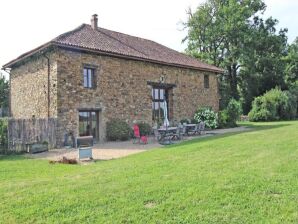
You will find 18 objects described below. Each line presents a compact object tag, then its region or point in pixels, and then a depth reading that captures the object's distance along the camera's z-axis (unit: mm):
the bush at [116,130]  19453
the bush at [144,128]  21195
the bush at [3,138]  15578
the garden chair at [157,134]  17516
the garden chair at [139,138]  17203
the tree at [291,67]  43547
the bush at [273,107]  34969
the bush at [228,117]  26031
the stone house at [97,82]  17938
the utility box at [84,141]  15664
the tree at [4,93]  41647
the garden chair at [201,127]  20353
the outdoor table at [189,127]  19809
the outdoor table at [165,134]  17062
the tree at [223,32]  40844
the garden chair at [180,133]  18038
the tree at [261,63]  40531
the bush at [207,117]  24984
